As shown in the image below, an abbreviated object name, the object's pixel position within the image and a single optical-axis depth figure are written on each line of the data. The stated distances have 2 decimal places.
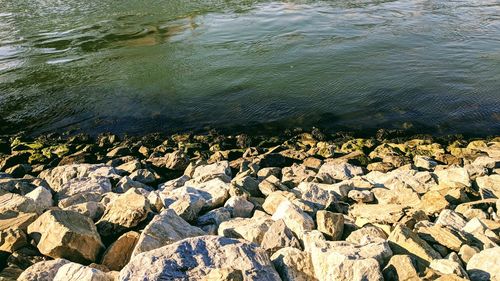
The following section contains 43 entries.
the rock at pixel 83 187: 6.97
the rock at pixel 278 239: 4.65
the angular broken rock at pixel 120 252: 4.59
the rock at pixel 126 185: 7.30
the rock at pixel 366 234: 4.83
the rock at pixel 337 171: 7.80
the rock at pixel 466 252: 4.47
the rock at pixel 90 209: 5.64
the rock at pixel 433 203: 5.89
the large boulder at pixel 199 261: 3.78
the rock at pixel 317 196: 6.18
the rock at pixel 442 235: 4.73
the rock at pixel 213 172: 7.70
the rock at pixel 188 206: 5.66
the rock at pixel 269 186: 6.93
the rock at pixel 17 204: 5.73
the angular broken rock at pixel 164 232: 4.46
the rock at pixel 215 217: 5.55
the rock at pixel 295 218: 5.04
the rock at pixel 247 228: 4.93
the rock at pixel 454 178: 6.73
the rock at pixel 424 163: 8.28
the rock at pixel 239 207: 5.97
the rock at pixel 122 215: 5.25
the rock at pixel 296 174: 7.62
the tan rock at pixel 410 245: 4.43
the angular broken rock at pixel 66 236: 4.56
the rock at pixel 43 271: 4.07
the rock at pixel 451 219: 5.33
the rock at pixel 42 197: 6.04
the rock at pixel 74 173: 7.96
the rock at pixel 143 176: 8.11
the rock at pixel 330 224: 5.08
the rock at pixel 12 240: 4.77
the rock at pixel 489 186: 6.49
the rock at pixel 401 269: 3.95
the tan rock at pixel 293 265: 4.14
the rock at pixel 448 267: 4.07
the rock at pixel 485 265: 4.07
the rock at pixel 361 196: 6.56
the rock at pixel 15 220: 5.14
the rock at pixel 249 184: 7.02
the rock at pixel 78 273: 3.88
